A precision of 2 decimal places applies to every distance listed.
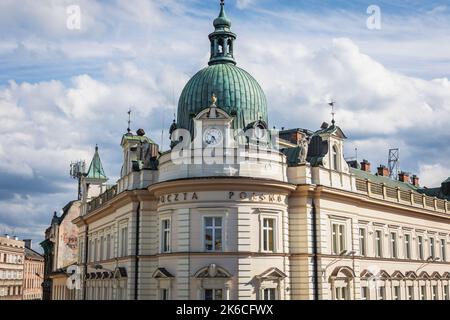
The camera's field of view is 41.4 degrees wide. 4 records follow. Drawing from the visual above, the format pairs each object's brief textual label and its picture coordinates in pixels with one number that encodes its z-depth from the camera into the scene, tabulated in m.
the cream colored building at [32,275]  124.21
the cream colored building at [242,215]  33.31
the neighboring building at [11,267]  108.94
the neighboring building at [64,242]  76.69
